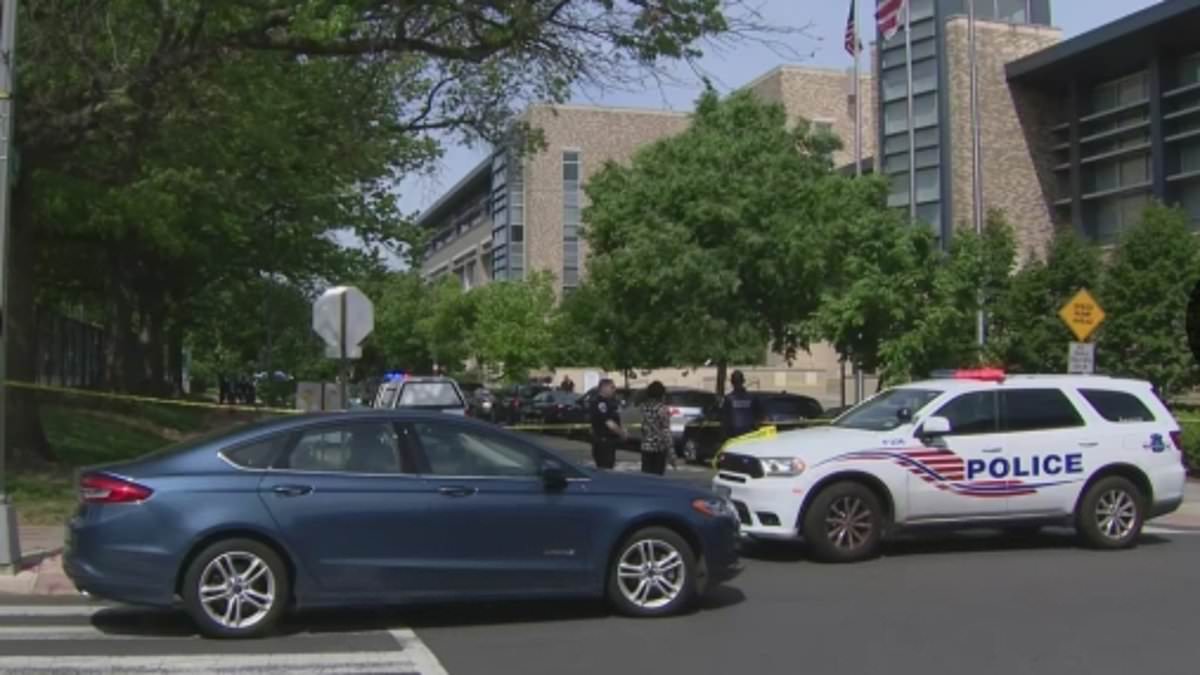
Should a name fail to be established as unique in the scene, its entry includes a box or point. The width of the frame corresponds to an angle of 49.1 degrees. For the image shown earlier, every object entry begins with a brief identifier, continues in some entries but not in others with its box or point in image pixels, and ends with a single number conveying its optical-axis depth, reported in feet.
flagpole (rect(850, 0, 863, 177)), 112.68
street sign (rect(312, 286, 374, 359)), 58.44
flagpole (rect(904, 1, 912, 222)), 136.00
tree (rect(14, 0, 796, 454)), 50.29
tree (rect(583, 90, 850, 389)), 99.35
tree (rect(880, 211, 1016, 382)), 73.46
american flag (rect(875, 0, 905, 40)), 107.34
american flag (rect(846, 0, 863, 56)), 112.78
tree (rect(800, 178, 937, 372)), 74.54
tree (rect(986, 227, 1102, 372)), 86.99
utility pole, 37.11
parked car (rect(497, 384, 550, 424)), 132.87
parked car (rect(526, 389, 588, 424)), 122.31
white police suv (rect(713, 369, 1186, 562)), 39.81
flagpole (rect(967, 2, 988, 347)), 127.75
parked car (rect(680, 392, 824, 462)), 80.64
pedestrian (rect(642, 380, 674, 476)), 50.57
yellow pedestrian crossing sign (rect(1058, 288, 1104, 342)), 63.00
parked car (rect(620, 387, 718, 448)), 89.56
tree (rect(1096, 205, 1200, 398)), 81.56
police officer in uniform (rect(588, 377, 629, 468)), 50.34
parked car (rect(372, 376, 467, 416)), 84.38
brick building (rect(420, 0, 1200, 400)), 122.21
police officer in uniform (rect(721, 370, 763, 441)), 55.77
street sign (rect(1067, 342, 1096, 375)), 61.72
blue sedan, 28.02
